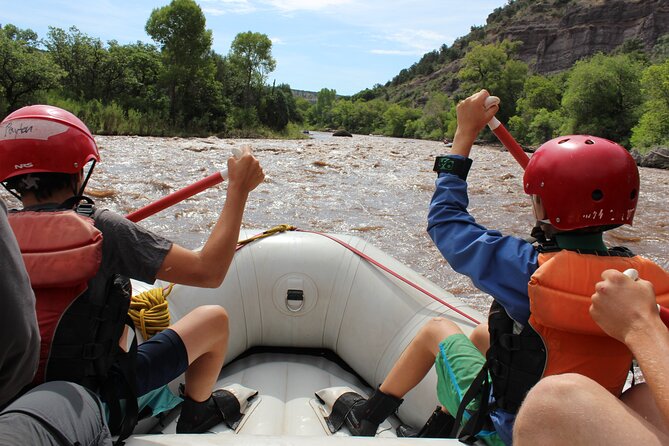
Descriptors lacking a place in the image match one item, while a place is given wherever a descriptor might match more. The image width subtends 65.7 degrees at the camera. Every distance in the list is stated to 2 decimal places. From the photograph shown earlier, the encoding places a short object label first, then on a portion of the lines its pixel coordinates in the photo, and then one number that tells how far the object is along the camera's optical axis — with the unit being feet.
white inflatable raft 7.39
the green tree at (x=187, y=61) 94.58
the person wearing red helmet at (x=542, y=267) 3.87
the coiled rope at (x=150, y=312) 6.20
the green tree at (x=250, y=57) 116.37
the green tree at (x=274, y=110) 115.03
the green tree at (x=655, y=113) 62.69
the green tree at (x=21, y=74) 58.95
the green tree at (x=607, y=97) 77.15
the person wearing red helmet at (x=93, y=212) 4.10
